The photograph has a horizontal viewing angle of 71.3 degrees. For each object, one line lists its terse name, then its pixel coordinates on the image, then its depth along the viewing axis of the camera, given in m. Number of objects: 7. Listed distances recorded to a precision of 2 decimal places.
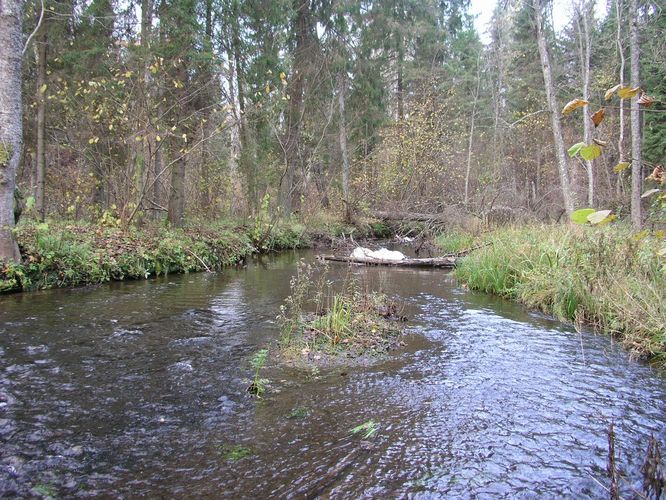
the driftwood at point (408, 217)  18.66
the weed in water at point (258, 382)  4.10
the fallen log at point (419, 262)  12.02
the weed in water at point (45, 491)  2.62
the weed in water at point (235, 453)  3.06
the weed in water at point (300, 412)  3.71
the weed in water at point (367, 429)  3.43
